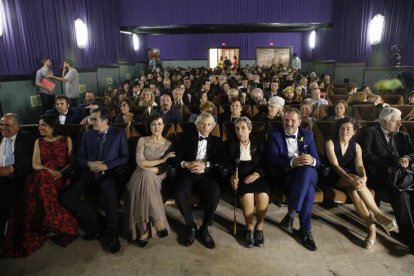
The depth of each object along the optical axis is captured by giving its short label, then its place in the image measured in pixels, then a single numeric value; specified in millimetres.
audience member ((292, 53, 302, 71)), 14120
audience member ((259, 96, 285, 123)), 3661
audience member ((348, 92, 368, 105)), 4438
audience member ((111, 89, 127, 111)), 4623
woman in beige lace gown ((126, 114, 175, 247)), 2393
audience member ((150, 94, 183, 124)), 4010
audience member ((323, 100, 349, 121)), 3567
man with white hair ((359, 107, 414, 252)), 2422
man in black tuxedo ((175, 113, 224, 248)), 2471
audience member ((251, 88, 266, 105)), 5041
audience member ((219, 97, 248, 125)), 3812
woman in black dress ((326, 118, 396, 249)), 2406
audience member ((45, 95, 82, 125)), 3650
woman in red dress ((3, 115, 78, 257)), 2324
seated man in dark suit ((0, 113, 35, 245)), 2569
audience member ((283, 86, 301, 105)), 5102
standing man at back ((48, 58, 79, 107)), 6641
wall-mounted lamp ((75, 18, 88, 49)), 8734
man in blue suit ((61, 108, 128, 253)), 2445
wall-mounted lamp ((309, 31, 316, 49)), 14852
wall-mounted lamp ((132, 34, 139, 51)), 14734
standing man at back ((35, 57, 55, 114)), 6199
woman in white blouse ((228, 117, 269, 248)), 2465
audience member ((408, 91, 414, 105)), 4570
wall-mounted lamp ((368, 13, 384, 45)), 8973
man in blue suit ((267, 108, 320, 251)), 2387
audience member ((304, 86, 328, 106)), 4819
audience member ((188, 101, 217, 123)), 3729
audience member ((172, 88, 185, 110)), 4635
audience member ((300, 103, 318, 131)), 3432
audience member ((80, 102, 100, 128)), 3096
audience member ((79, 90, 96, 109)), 4704
